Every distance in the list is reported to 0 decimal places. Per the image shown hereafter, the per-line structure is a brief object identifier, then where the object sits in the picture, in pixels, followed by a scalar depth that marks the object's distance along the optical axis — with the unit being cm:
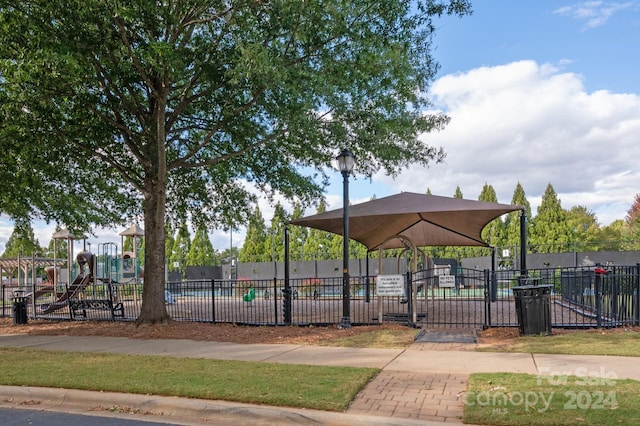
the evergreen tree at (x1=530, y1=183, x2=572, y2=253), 4050
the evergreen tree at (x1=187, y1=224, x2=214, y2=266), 5078
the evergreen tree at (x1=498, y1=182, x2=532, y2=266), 4146
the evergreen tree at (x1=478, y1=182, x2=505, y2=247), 4281
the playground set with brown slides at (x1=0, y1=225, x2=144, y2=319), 1625
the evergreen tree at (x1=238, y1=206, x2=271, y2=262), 4949
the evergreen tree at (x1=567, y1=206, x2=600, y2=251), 4467
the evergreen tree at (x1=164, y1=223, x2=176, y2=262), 5189
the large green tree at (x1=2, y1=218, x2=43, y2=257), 1656
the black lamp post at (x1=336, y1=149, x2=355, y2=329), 1246
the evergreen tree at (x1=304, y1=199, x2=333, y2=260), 4569
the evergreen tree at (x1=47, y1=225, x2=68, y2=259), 5491
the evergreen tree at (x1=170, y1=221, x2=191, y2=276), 4375
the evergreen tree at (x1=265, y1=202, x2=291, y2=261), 4522
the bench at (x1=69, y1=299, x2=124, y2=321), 1559
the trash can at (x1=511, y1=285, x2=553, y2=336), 1045
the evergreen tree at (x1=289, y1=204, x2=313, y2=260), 4628
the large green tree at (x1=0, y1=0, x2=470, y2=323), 1070
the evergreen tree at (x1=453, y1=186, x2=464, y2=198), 4528
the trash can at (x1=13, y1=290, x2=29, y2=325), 1593
